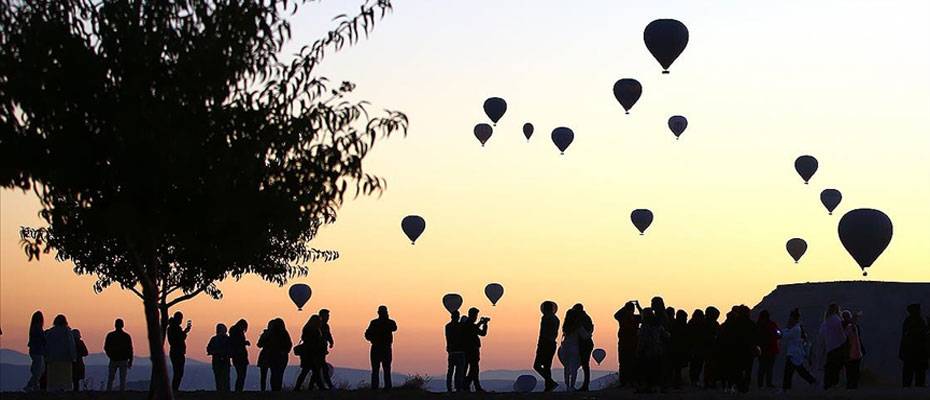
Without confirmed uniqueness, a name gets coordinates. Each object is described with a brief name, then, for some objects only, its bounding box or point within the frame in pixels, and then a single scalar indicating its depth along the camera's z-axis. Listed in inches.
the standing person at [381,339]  1346.0
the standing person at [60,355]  1318.9
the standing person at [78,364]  1457.9
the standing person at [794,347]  1341.0
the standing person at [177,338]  1344.7
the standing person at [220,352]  1398.9
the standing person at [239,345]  1396.4
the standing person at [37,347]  1328.7
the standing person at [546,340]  1302.9
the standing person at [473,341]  1333.7
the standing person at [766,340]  1307.8
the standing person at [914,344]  1349.7
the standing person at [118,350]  1331.2
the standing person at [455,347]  1338.6
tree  932.6
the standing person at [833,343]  1288.1
